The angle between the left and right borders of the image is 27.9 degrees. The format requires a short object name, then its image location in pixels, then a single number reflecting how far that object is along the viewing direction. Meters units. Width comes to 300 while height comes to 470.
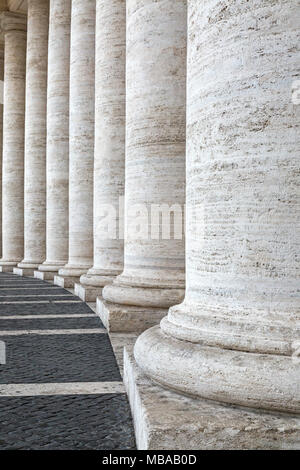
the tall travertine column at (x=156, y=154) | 15.87
